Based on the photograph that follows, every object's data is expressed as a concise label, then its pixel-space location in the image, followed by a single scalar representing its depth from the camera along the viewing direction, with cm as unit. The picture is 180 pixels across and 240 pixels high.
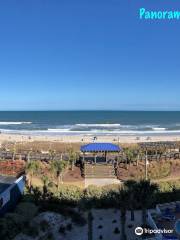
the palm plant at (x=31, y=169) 1740
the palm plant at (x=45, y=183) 1573
